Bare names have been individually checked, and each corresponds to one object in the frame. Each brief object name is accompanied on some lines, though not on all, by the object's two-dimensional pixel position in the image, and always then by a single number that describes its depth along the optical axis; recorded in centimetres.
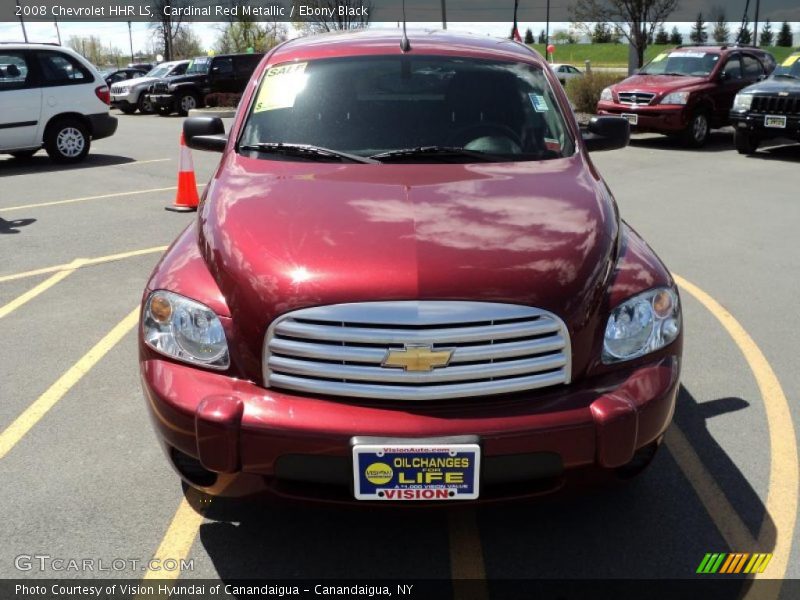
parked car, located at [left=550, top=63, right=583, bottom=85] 3741
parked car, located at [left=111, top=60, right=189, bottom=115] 2688
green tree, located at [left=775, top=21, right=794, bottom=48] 8469
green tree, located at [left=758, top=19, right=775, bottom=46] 7906
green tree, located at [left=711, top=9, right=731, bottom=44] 7107
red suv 1462
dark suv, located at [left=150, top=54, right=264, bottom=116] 2583
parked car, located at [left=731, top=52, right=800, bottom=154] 1270
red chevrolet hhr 251
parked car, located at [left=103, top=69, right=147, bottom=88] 3531
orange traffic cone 910
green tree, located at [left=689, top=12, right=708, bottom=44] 6938
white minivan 1238
